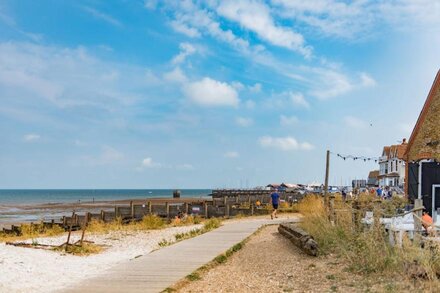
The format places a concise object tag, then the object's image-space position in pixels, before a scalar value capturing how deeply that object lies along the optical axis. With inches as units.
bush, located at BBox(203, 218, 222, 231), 890.7
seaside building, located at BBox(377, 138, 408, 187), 2522.1
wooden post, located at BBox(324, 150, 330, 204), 915.4
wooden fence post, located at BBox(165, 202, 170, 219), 1242.6
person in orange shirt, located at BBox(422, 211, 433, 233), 443.2
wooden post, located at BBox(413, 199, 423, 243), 467.5
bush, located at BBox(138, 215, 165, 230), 998.0
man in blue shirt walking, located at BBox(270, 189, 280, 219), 1088.2
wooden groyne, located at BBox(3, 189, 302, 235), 1176.8
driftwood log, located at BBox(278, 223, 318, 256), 519.2
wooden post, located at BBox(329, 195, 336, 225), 605.8
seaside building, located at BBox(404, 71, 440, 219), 716.0
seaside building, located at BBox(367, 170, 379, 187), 3797.7
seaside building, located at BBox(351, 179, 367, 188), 3273.4
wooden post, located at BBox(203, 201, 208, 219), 1257.9
